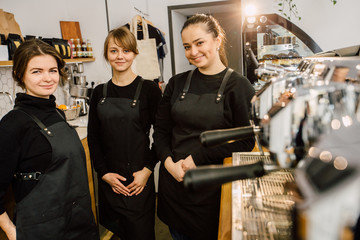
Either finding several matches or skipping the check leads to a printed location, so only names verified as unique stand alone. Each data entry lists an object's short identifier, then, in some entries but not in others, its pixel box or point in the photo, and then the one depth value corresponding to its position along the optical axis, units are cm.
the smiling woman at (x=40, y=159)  118
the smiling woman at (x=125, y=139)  166
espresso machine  30
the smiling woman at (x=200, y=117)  130
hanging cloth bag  318
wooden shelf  205
